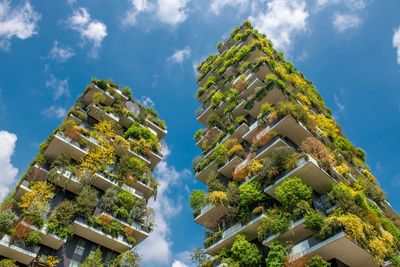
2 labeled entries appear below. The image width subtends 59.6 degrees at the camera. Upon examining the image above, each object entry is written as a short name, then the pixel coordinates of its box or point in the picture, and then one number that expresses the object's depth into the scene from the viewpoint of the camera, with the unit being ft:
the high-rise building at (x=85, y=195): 88.74
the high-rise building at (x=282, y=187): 68.95
